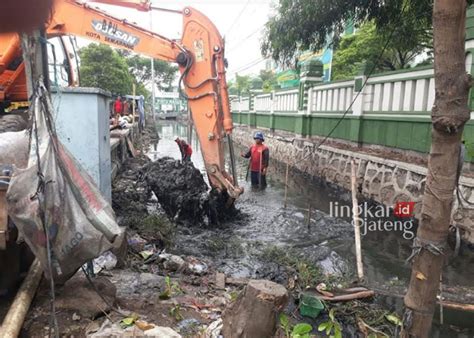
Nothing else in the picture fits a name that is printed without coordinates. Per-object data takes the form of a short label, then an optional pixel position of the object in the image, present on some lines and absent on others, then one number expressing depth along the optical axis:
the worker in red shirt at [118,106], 21.42
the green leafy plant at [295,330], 2.94
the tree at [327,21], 7.81
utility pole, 33.65
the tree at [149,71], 51.38
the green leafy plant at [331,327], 3.46
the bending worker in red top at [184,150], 8.53
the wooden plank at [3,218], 2.58
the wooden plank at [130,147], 13.36
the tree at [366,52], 13.70
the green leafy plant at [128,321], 2.78
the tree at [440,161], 1.90
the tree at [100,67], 27.17
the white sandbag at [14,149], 2.82
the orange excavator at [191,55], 6.07
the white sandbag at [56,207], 2.36
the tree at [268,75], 41.48
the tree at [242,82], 40.49
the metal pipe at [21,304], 2.43
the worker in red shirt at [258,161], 9.59
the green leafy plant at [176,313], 3.22
